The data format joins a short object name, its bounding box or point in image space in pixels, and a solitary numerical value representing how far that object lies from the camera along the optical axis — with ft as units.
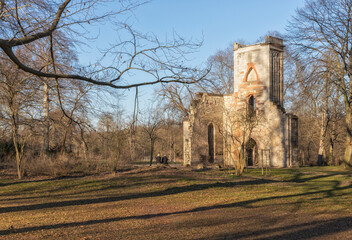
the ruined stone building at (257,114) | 86.99
